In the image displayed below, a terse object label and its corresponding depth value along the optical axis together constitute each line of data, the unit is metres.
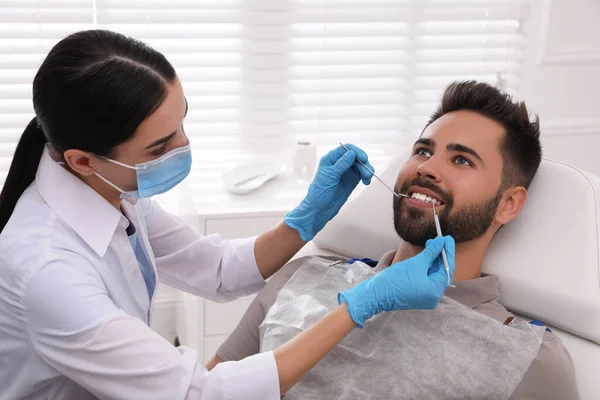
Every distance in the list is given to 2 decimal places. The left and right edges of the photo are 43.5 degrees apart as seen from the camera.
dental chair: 1.46
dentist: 1.28
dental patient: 1.40
